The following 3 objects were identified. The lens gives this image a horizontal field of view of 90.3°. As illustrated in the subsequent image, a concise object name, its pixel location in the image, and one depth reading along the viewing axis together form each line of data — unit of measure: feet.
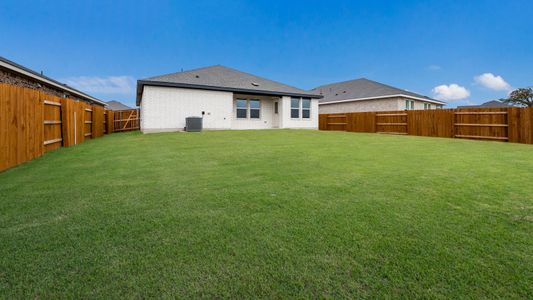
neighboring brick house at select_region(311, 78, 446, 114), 74.18
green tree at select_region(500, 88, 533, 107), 103.55
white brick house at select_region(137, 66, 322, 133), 49.01
